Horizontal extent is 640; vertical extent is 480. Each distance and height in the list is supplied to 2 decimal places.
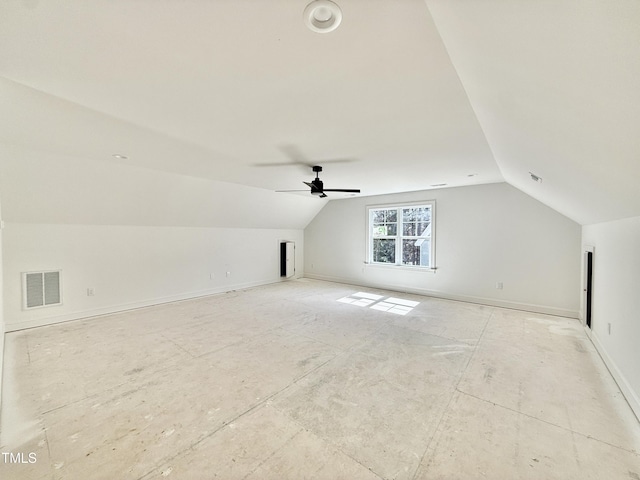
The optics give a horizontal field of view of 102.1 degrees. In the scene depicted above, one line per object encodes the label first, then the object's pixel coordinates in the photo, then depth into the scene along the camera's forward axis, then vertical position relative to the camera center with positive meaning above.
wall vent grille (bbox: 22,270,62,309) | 3.80 -0.80
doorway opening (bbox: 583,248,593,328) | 3.65 -0.70
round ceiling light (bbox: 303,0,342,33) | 1.11 +1.00
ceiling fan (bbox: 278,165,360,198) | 3.74 +0.75
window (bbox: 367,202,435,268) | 5.93 +0.02
